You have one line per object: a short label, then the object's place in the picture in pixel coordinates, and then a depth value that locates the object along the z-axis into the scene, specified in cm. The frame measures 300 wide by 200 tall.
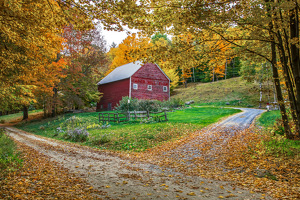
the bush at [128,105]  2470
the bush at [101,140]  1352
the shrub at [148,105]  2401
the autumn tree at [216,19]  649
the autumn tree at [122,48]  4244
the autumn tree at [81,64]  2777
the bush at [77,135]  1520
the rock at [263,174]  696
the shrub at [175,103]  3193
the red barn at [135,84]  3359
